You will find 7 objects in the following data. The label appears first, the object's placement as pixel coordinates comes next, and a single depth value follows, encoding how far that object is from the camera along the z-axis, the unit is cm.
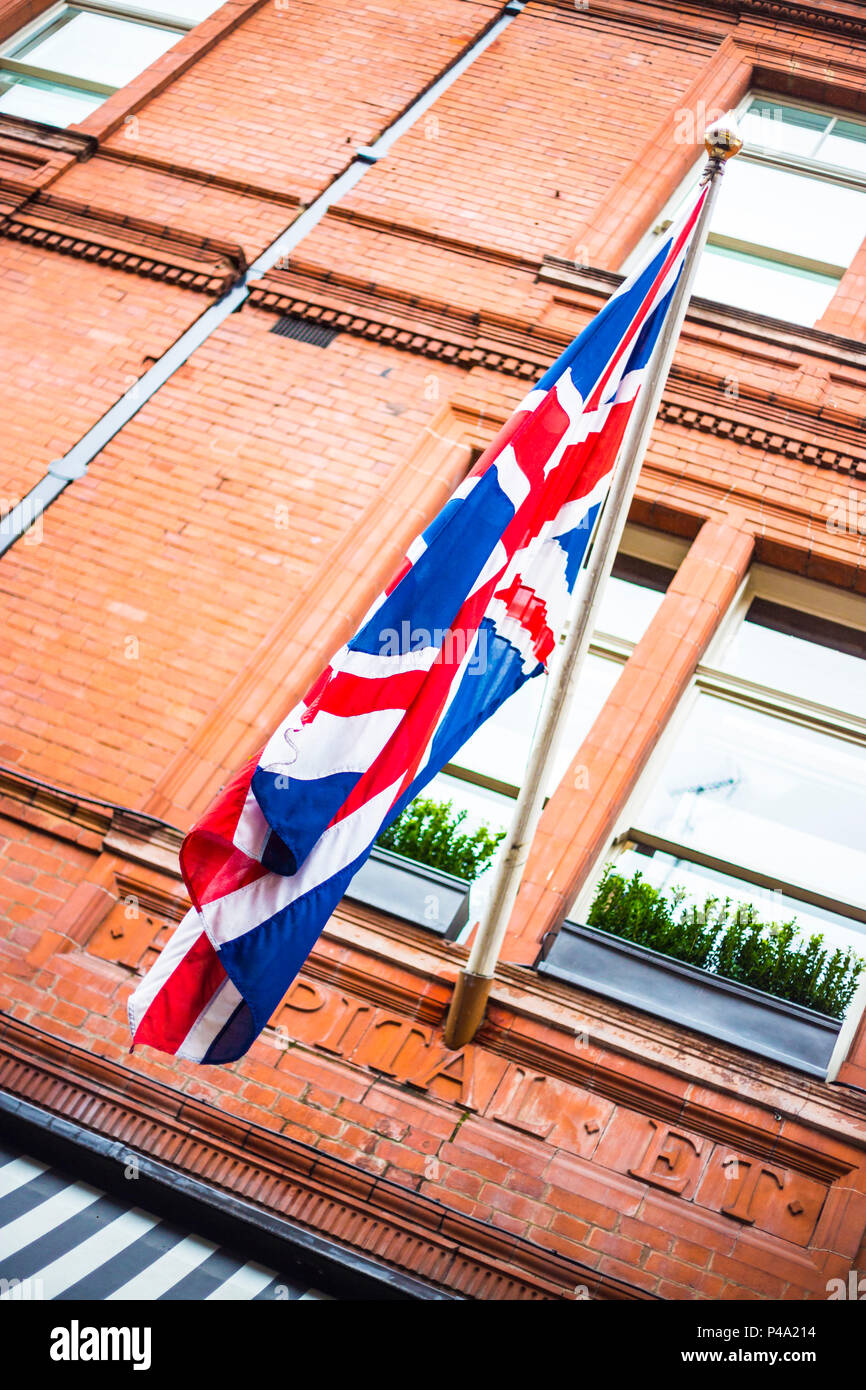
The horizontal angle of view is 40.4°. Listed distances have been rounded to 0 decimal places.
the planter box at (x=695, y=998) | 549
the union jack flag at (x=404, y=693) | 418
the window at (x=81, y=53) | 1043
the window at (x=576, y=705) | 662
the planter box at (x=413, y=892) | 590
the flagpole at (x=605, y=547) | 463
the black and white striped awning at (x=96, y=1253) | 454
